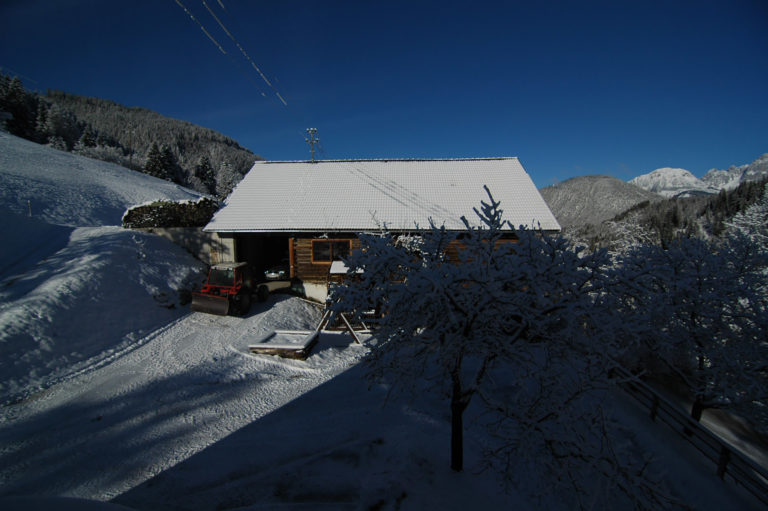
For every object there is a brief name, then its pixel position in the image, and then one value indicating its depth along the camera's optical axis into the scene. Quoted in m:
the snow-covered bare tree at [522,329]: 3.84
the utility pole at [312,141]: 20.66
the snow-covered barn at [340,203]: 15.04
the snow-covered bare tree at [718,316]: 7.81
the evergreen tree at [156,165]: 46.75
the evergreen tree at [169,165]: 48.10
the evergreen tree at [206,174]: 59.71
